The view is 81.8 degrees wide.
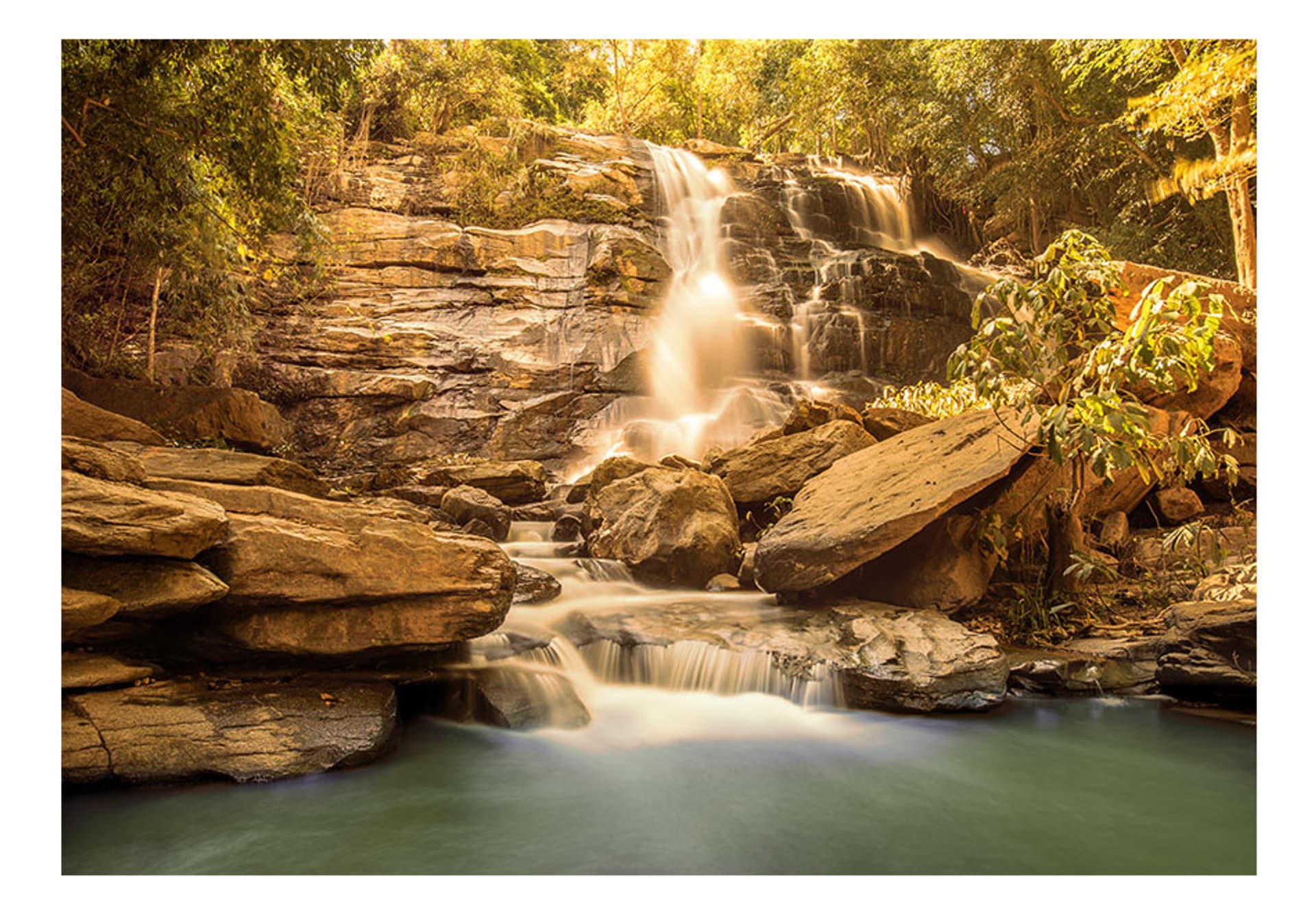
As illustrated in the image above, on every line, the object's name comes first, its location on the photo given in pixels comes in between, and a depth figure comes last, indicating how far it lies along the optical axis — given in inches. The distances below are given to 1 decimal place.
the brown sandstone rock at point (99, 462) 118.0
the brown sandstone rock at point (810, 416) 261.0
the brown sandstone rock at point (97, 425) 164.7
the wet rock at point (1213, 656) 134.2
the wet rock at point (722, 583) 200.4
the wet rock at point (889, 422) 246.7
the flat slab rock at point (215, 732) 104.6
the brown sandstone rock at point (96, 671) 111.5
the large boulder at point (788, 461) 232.3
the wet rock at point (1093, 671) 148.9
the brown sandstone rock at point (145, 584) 110.3
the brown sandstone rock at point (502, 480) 282.8
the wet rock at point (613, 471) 249.3
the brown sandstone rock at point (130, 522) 106.3
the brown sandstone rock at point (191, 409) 218.2
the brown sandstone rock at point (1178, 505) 201.8
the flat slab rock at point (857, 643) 140.3
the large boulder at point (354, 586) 122.0
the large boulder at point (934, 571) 179.0
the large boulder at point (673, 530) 201.5
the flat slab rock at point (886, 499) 163.5
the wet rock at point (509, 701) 135.9
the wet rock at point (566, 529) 244.4
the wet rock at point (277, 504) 134.4
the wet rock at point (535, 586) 180.9
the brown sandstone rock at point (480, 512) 238.7
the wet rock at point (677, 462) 269.4
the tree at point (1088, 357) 125.8
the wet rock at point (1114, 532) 195.3
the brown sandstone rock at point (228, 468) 149.3
